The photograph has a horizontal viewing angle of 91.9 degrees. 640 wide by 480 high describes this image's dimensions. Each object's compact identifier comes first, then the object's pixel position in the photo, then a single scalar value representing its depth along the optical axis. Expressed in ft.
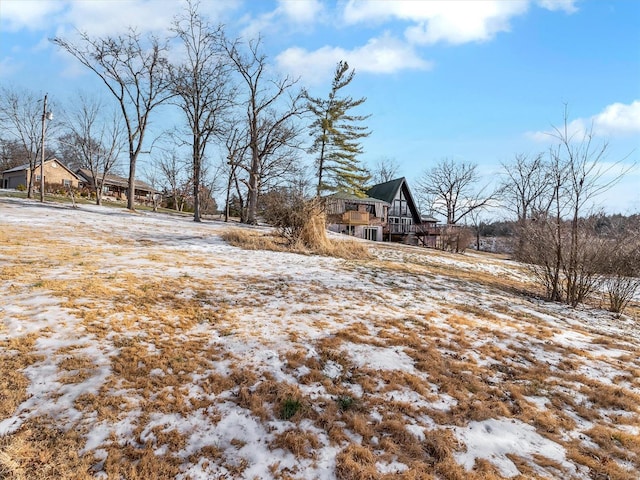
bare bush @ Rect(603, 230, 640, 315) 25.55
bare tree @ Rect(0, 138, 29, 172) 145.43
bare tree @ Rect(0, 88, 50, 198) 84.43
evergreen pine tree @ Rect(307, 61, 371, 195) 89.86
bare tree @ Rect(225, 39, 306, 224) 75.31
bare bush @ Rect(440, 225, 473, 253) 86.53
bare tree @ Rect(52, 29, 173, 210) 69.52
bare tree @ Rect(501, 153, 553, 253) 115.03
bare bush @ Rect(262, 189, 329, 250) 39.73
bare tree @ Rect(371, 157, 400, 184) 176.73
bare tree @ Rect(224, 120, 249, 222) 85.20
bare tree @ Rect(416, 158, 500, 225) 133.90
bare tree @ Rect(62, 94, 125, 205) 105.09
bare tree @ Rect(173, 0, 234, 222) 68.85
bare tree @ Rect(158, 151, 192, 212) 123.24
